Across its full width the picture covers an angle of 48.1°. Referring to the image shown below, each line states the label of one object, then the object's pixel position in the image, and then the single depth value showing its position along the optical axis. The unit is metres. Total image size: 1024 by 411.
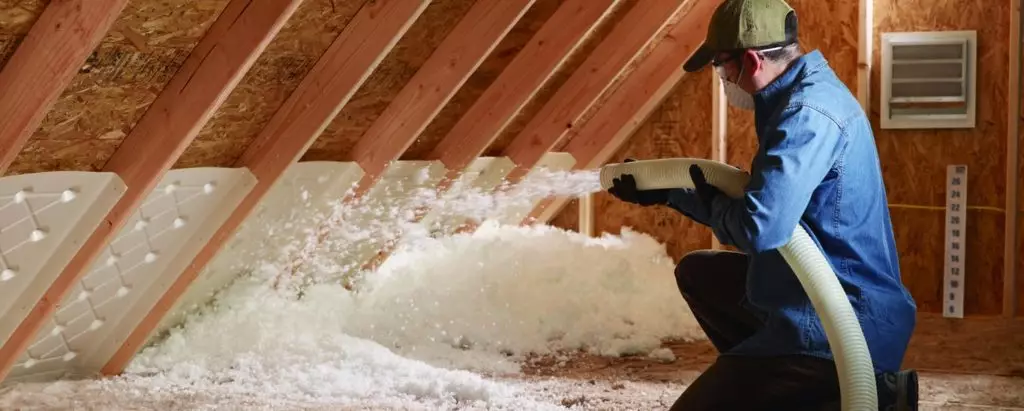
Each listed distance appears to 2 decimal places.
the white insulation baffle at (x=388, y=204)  4.03
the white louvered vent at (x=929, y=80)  5.04
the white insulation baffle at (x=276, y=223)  3.64
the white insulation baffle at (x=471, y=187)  4.57
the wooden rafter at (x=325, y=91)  2.92
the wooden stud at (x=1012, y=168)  4.95
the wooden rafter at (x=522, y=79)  3.85
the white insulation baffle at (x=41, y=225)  2.66
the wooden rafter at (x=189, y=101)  2.48
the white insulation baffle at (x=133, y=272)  3.17
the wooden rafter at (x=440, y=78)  3.38
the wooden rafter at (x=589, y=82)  4.49
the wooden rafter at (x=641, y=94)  5.18
